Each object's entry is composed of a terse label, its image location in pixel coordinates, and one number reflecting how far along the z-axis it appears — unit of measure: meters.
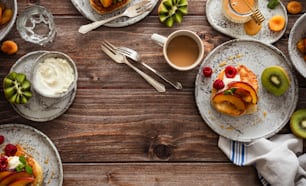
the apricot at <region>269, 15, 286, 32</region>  1.79
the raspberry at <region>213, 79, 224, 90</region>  1.74
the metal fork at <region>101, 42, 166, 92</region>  1.78
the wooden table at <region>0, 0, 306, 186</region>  1.79
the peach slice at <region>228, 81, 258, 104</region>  1.70
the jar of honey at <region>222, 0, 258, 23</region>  1.75
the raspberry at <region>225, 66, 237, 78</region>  1.76
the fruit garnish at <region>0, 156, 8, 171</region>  1.65
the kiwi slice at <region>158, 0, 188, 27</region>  1.77
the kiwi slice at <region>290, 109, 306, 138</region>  1.77
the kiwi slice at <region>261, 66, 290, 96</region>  1.76
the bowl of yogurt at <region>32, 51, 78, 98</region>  1.72
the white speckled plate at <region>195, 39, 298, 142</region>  1.78
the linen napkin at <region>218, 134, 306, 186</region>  1.74
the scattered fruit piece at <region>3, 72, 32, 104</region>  1.70
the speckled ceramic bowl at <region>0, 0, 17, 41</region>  1.70
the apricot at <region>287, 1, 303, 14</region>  1.82
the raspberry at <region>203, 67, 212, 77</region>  1.77
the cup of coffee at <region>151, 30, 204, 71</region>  1.75
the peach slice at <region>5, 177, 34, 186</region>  1.65
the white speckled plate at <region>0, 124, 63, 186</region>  1.75
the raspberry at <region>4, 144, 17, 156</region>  1.71
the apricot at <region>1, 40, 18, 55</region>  1.76
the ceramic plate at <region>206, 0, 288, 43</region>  1.80
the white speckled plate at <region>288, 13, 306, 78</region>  1.75
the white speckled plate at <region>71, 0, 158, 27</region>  1.79
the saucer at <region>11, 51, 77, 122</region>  1.75
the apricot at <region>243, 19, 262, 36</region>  1.81
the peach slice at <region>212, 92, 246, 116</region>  1.70
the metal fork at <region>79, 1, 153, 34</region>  1.77
